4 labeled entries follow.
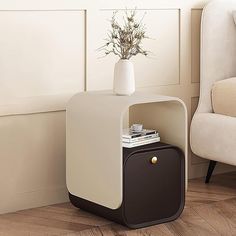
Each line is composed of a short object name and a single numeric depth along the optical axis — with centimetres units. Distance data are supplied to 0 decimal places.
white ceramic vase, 387
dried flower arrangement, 388
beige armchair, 454
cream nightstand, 369
